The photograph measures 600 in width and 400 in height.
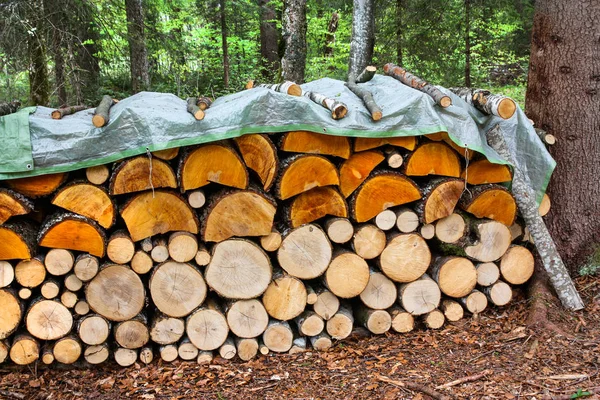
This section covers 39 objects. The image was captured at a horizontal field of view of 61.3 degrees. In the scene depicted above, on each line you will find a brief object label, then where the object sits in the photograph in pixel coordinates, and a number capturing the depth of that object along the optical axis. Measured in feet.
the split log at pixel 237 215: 11.49
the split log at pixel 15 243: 10.98
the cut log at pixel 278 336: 12.40
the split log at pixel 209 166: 11.12
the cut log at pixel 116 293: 11.64
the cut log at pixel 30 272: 11.25
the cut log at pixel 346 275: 12.33
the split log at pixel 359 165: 11.94
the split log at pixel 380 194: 12.04
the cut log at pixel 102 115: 10.73
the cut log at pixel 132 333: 12.05
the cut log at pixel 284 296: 12.22
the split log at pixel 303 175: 11.45
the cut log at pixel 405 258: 12.49
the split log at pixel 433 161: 12.08
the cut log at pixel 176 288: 11.82
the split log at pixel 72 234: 11.05
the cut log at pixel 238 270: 11.82
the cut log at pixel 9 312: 11.38
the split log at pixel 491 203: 12.62
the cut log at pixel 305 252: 12.05
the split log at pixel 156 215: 11.27
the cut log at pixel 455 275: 12.84
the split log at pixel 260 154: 11.28
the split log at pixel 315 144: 11.36
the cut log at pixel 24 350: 11.69
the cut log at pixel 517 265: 13.20
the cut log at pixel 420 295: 12.84
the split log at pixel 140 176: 10.93
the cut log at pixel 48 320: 11.53
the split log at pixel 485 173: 12.57
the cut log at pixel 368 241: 12.34
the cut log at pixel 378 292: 12.80
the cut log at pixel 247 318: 12.16
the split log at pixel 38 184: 10.94
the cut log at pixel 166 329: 12.16
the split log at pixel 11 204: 10.85
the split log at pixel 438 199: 12.21
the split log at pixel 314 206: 11.93
